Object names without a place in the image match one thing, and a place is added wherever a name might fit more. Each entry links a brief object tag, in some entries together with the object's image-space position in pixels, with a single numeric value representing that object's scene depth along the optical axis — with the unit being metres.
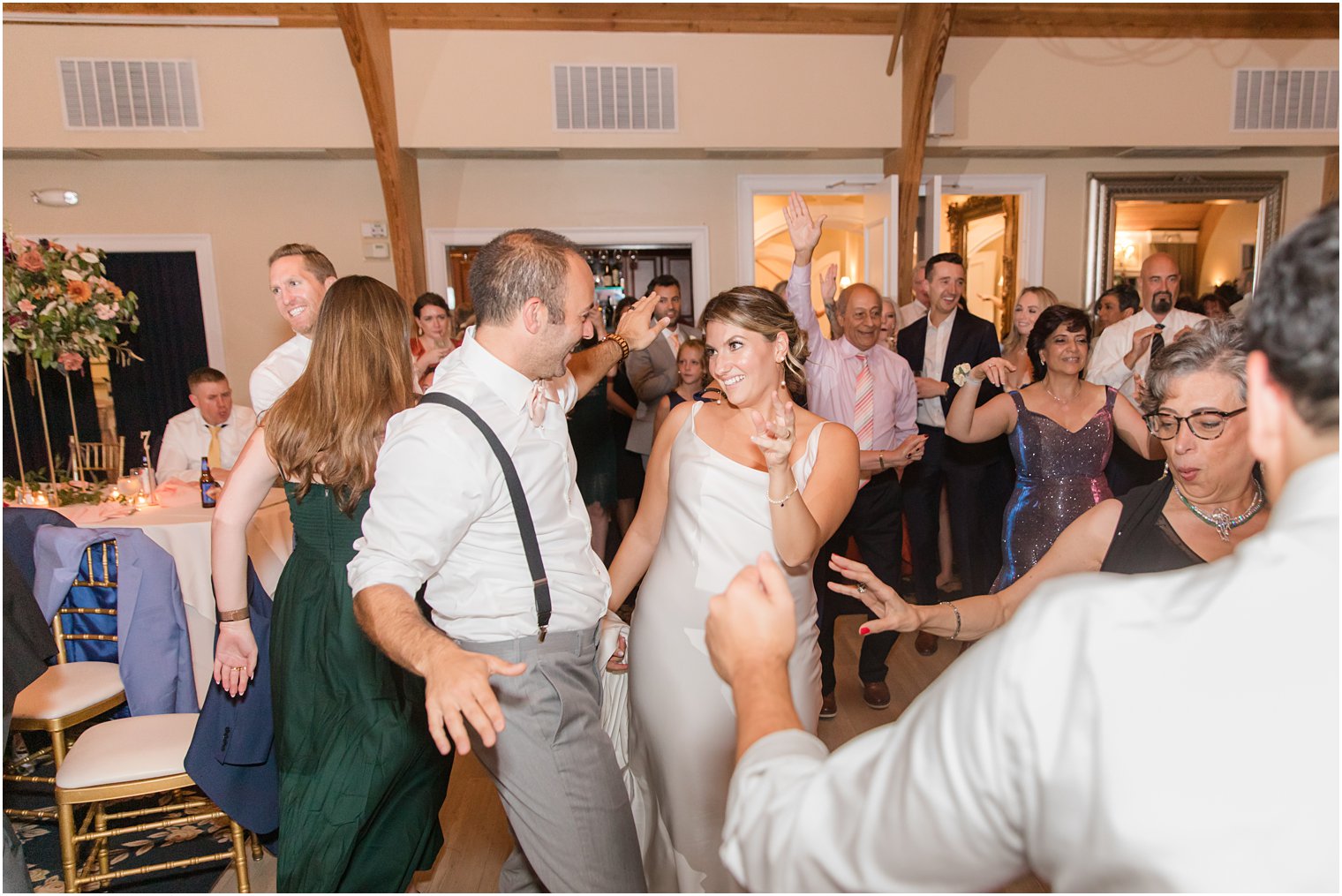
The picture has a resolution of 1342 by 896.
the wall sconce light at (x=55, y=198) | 3.88
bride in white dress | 1.80
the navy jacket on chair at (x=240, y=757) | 2.11
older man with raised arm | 3.21
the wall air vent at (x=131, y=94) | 5.85
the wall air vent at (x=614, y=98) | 6.10
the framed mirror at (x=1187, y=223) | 7.05
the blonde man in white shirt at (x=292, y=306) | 2.38
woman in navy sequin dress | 2.77
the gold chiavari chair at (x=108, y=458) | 4.30
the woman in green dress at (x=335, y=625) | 1.84
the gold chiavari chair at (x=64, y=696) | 2.41
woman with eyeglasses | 1.61
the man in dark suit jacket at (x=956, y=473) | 3.98
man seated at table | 4.11
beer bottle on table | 3.21
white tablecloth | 2.93
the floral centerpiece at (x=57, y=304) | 3.37
